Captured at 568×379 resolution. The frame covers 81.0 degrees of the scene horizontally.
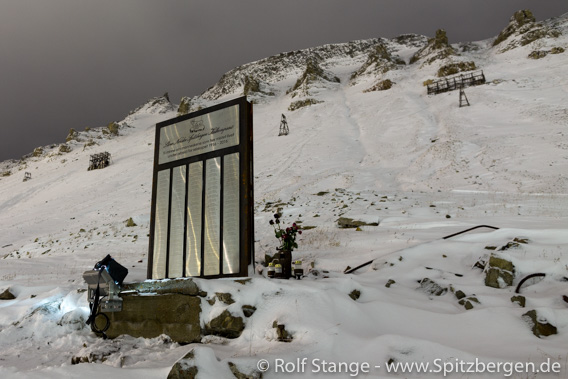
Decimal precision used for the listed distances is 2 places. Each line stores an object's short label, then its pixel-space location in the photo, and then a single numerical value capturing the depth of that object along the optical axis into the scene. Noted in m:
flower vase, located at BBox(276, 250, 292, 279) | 6.47
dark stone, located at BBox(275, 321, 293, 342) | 4.29
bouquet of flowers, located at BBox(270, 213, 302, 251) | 6.76
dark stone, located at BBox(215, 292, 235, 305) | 5.01
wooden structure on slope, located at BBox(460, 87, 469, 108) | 31.01
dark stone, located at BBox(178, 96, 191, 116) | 59.59
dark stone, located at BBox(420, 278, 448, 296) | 5.52
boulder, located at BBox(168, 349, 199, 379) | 3.36
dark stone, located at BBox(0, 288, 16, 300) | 7.26
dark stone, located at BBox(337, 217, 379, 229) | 10.86
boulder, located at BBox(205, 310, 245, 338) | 4.71
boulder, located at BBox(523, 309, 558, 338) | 3.92
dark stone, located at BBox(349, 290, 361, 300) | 5.30
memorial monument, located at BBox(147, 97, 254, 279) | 7.21
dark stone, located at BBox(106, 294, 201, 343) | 4.96
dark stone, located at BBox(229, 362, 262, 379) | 3.53
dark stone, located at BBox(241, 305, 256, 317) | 4.89
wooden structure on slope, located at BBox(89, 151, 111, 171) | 37.46
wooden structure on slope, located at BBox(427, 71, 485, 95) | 37.06
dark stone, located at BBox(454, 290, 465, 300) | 5.18
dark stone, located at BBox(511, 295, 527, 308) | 4.58
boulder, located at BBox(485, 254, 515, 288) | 5.45
